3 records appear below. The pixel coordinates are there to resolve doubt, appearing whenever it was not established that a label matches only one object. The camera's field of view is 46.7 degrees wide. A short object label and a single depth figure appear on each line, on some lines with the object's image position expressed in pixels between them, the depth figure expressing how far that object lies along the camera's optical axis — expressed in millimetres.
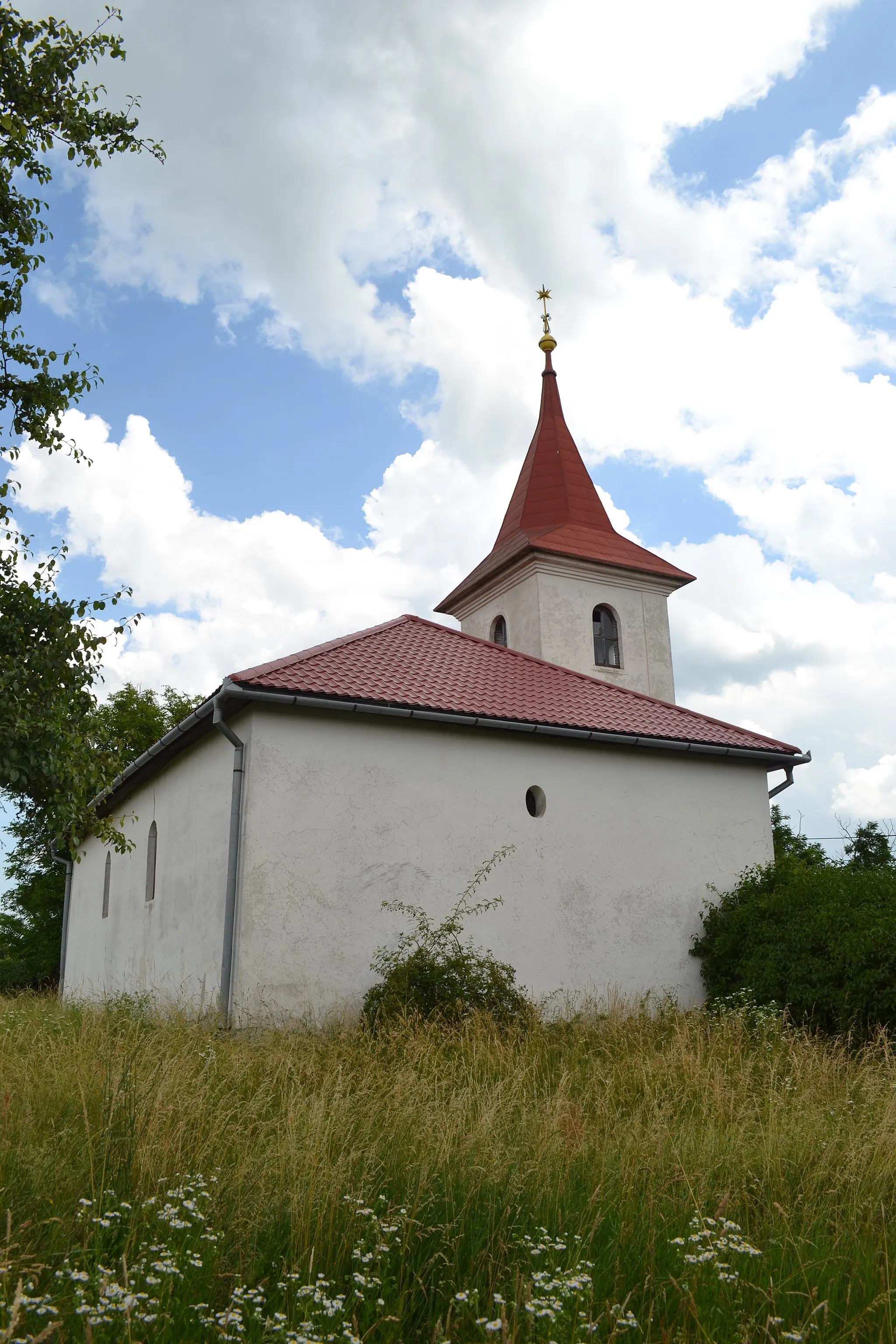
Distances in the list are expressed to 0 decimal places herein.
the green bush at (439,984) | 9938
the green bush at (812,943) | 10180
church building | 10898
